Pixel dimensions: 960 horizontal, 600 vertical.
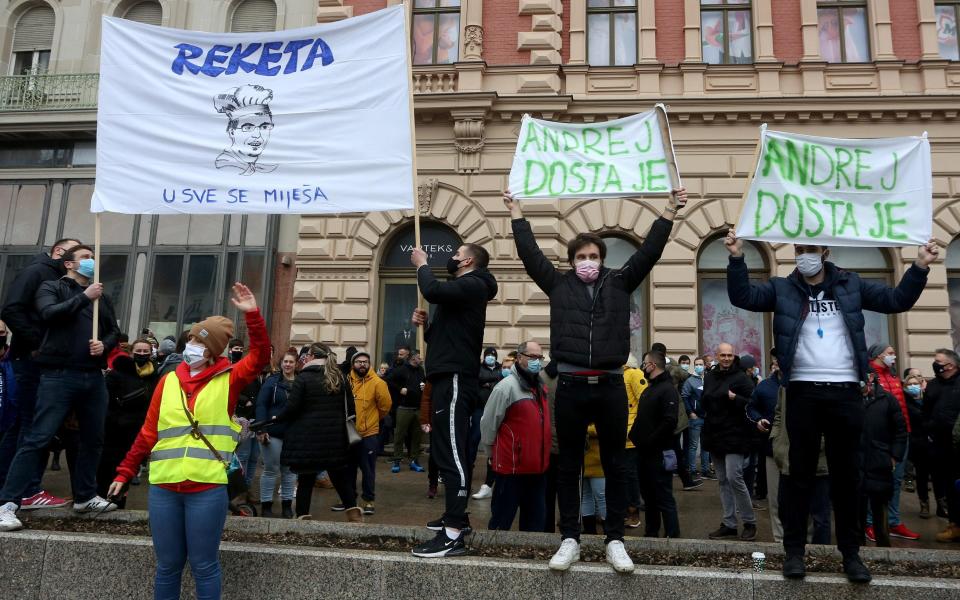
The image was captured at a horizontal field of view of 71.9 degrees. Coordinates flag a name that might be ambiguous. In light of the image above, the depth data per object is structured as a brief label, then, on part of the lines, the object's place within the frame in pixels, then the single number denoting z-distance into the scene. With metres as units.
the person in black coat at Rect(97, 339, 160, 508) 6.63
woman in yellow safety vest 3.81
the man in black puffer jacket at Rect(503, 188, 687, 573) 4.49
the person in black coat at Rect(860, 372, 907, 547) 6.36
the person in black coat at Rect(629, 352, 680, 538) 6.44
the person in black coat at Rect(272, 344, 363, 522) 6.71
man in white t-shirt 4.33
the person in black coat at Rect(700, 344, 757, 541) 6.75
